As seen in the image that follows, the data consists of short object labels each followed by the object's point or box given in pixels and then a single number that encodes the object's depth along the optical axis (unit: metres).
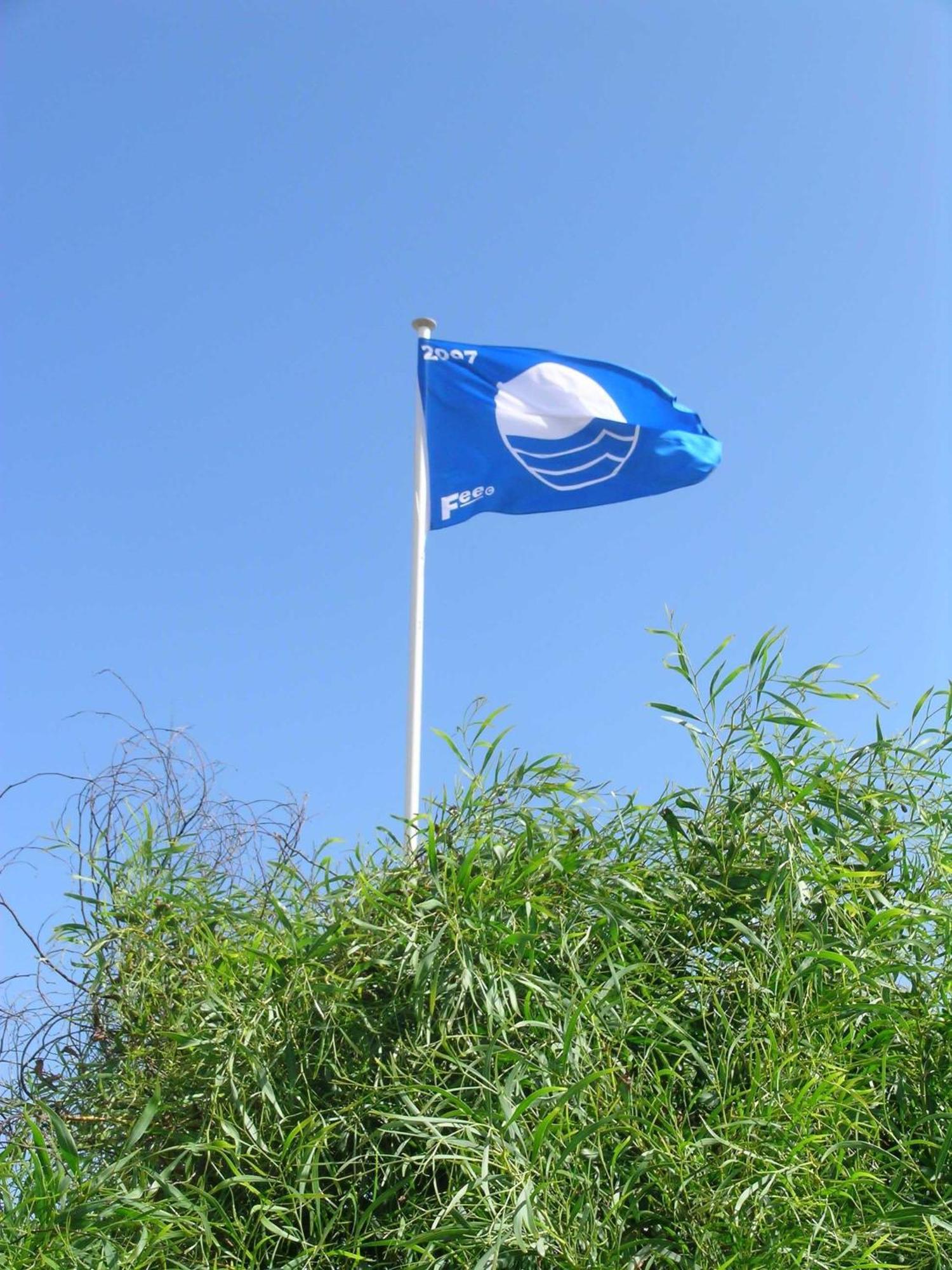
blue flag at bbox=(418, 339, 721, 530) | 5.68
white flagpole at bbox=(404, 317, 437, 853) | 4.22
